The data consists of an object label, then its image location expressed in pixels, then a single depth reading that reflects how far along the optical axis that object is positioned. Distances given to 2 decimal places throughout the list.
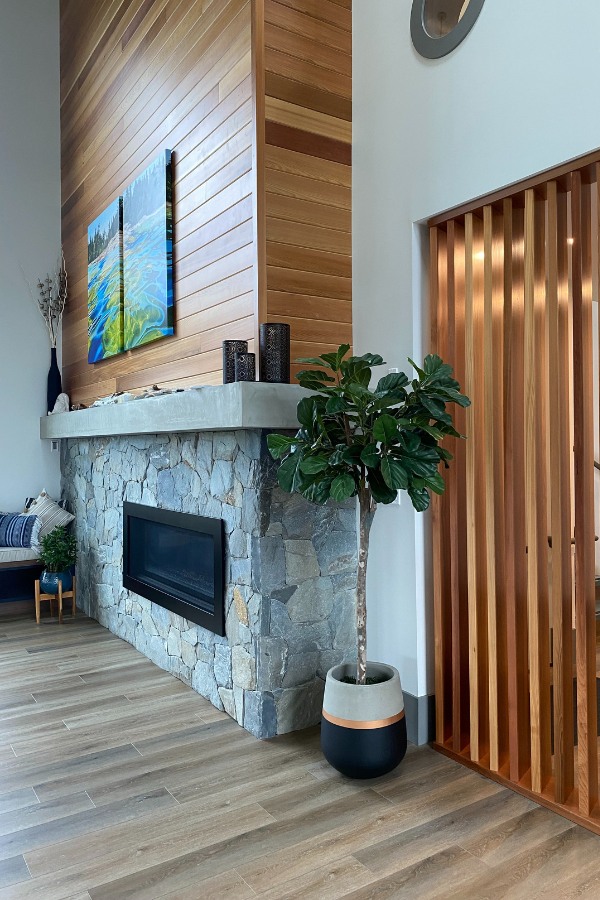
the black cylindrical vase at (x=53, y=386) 5.65
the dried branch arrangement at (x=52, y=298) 5.70
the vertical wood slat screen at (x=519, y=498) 2.29
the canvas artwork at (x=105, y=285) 4.45
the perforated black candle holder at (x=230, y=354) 2.85
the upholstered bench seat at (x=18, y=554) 4.96
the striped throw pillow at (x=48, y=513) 5.29
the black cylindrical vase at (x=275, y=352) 2.81
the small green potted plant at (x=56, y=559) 4.85
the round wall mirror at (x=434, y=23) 2.71
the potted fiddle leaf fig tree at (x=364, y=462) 2.36
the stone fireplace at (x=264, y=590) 2.93
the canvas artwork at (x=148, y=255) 3.71
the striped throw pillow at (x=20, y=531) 5.06
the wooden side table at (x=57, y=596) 4.86
